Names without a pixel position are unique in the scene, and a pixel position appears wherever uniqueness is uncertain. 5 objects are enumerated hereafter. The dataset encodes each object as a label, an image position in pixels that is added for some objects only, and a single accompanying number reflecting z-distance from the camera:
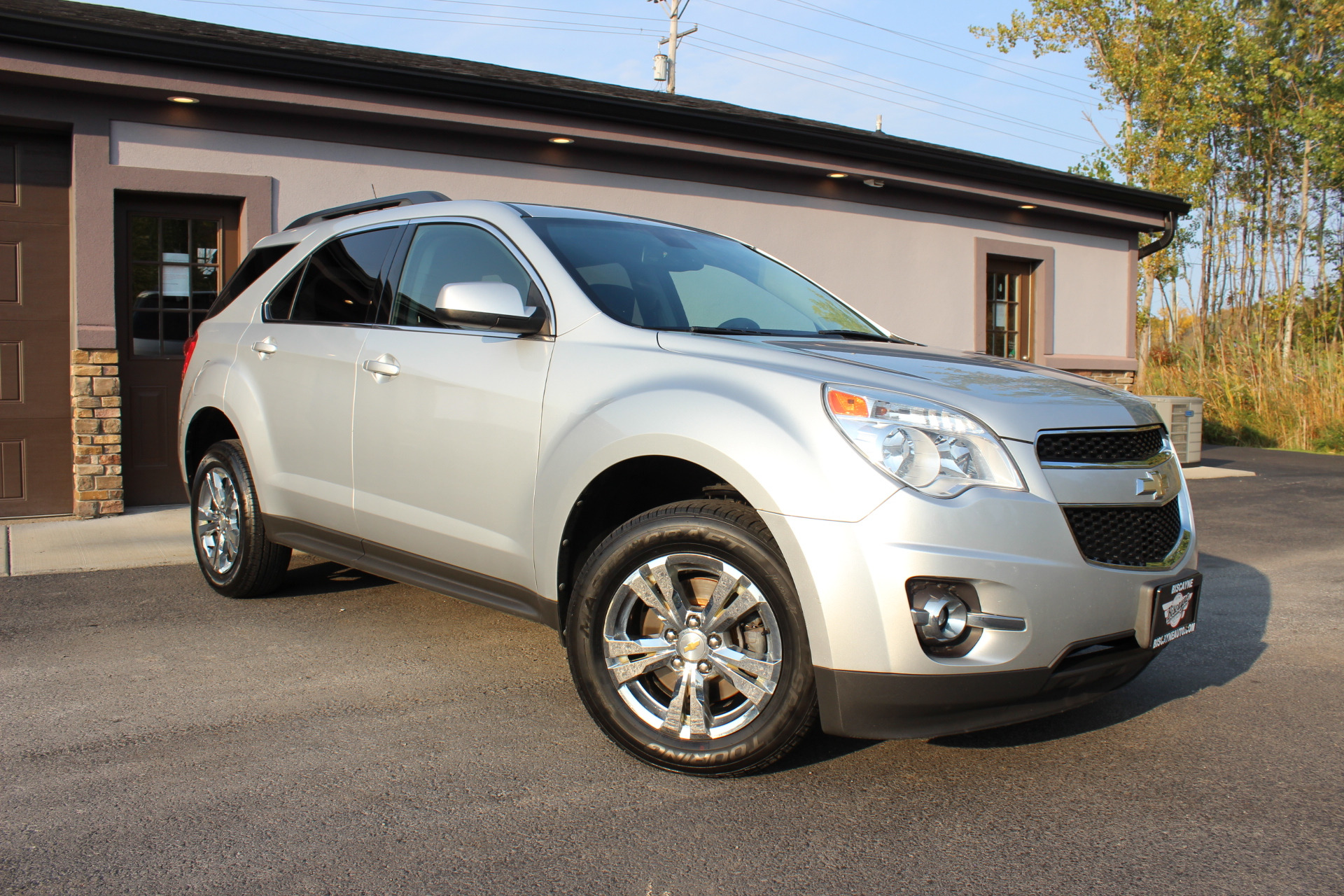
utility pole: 33.69
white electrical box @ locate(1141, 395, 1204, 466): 11.63
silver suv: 2.66
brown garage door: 7.71
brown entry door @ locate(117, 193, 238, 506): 8.07
